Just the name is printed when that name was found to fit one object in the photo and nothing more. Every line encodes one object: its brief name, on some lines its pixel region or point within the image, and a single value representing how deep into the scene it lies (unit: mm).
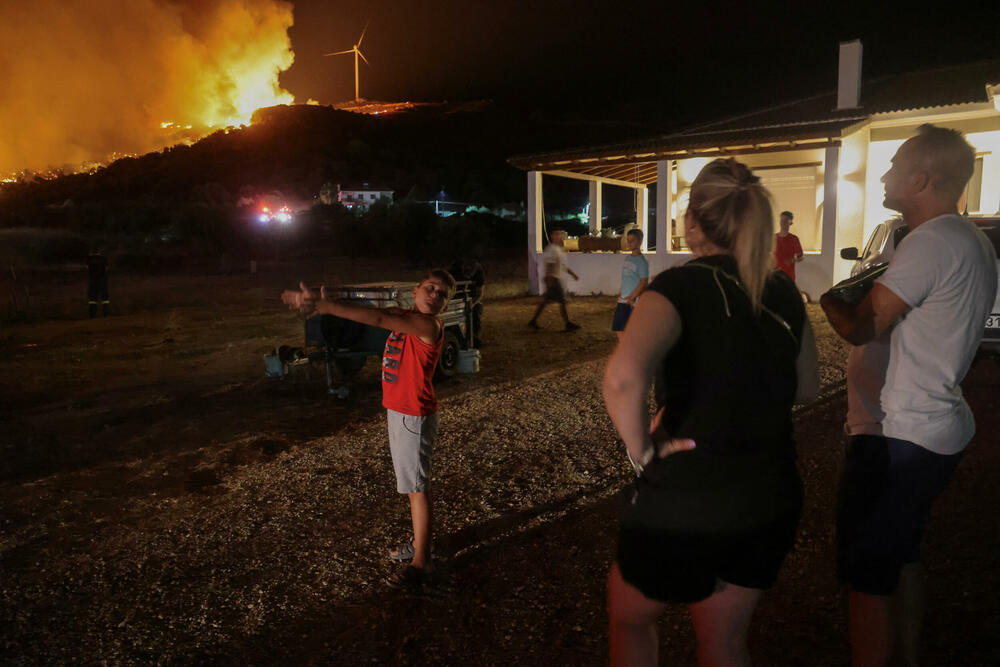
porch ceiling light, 8833
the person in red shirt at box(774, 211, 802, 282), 8565
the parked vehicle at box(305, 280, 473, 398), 6941
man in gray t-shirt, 1907
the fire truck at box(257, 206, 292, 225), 44822
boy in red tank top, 3121
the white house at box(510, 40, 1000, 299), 13977
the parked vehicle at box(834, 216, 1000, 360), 6168
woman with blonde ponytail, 1525
